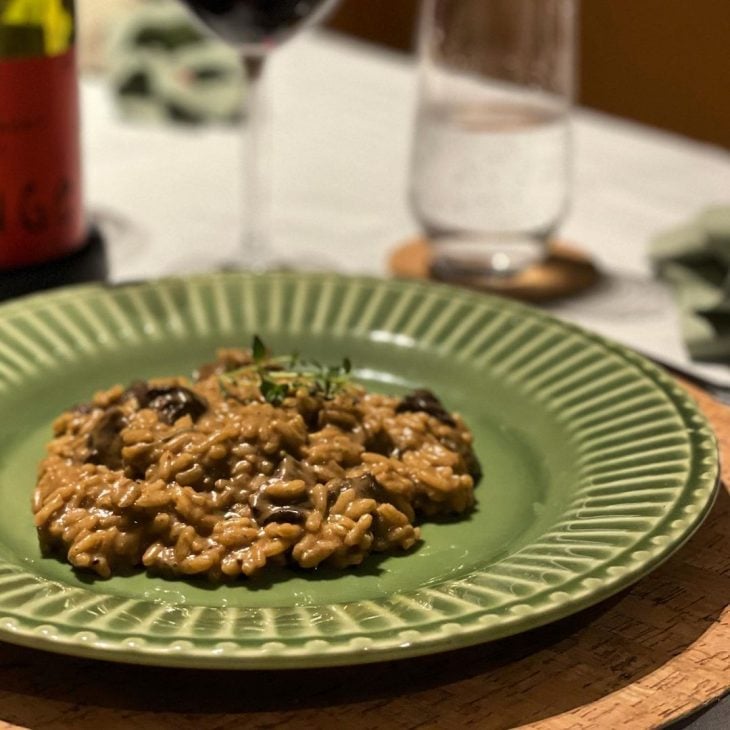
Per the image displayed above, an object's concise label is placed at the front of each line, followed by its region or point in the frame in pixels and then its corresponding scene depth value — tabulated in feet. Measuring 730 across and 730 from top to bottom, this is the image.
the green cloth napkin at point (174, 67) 3.63
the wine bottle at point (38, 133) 2.61
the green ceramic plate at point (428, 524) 1.82
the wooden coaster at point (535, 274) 2.90
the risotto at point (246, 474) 1.99
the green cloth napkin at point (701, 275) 2.69
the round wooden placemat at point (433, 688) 1.82
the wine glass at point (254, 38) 2.72
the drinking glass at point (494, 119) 2.81
